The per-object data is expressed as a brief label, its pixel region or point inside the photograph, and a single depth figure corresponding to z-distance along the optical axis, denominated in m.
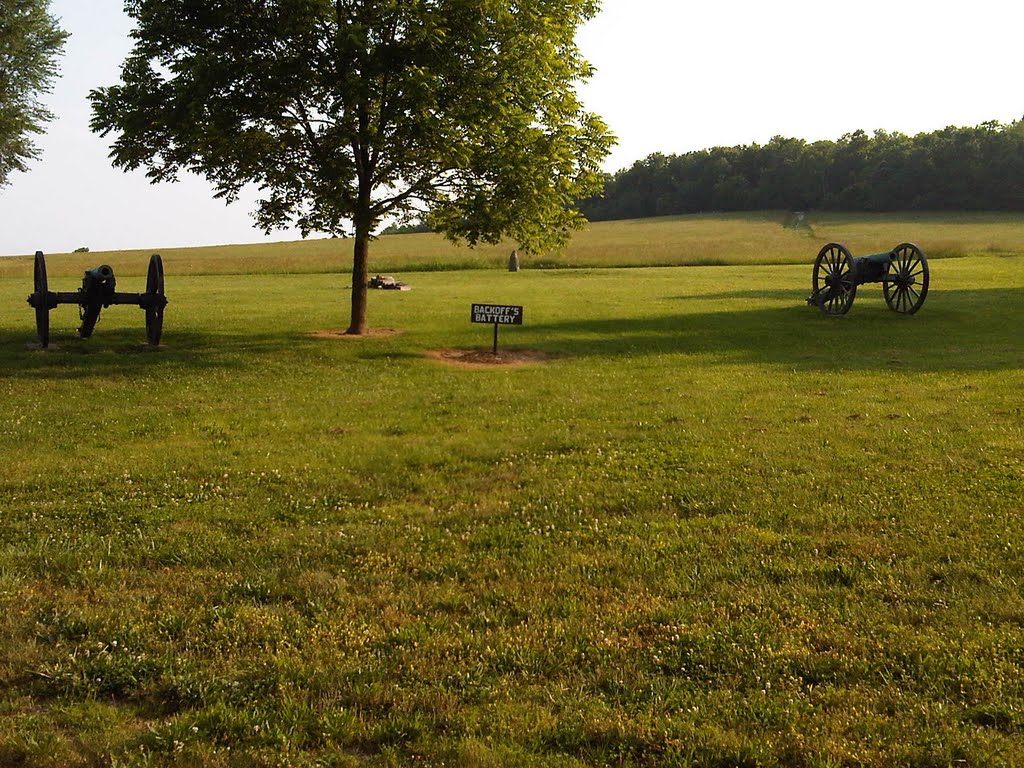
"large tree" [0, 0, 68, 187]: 42.59
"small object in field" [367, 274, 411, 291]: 37.59
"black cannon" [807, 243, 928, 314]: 25.17
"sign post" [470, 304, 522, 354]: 16.67
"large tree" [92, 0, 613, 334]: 18.03
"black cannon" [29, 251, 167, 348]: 17.47
